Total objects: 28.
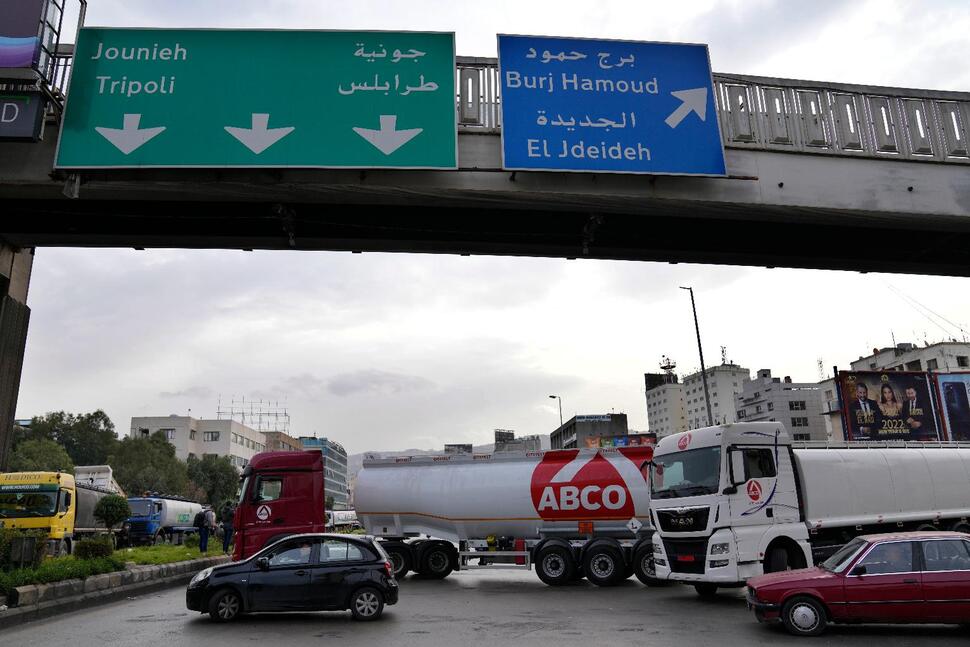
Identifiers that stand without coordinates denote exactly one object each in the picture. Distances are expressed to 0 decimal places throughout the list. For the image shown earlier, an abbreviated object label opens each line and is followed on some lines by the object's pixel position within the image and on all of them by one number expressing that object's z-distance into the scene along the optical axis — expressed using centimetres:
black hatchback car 1030
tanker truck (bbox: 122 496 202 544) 3412
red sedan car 866
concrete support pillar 1238
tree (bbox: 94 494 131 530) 2181
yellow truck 2153
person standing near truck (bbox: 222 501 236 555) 2350
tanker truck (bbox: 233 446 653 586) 1555
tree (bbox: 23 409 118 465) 9256
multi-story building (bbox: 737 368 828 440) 10131
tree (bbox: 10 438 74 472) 5988
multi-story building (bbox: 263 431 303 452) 13675
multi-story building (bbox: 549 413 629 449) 10588
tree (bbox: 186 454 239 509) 8406
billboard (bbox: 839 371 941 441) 5175
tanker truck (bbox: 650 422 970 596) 1175
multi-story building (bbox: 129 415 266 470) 10706
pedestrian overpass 1102
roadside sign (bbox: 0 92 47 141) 1034
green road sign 1059
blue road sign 1091
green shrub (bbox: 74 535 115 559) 1430
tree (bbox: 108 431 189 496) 6869
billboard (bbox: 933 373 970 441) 5341
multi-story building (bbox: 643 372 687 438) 15041
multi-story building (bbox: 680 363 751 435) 12589
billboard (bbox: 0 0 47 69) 1052
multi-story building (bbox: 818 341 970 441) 7962
